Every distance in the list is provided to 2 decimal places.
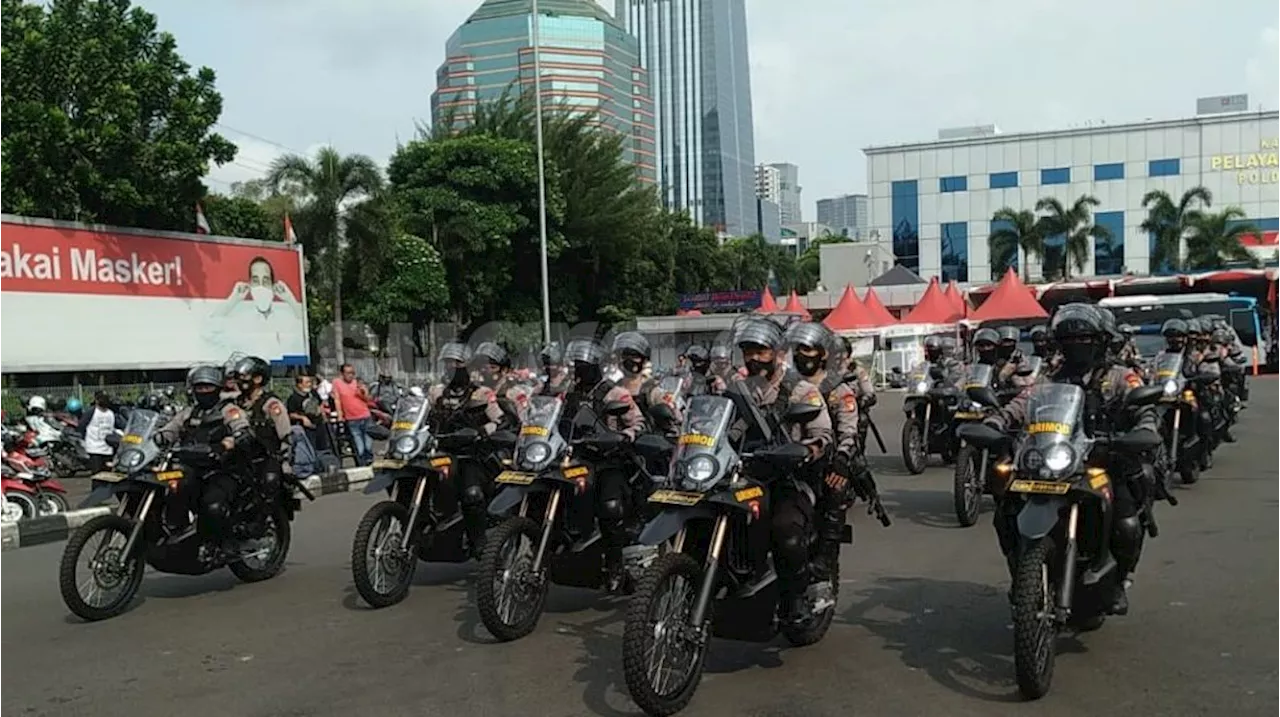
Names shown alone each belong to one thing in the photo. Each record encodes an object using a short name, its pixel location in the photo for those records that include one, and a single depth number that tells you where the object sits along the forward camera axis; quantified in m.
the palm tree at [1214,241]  58.03
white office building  71.56
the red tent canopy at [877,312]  33.62
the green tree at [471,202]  38.25
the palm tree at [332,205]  31.83
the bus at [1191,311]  24.03
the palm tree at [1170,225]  59.03
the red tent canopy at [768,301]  37.37
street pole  27.22
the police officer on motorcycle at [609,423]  7.40
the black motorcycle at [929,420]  13.04
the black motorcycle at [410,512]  7.56
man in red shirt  17.03
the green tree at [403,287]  34.69
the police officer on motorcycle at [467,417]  8.16
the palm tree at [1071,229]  61.38
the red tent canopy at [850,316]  33.09
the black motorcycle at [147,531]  7.54
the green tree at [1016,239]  61.84
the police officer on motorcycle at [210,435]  8.07
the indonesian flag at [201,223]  23.95
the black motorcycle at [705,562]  5.01
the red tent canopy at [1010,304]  31.42
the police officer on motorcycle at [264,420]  8.55
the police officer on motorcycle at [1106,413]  5.81
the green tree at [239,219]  28.92
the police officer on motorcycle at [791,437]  5.71
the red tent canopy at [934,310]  34.69
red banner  20.11
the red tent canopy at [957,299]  35.25
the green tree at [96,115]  21.17
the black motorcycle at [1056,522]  5.12
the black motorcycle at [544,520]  6.54
